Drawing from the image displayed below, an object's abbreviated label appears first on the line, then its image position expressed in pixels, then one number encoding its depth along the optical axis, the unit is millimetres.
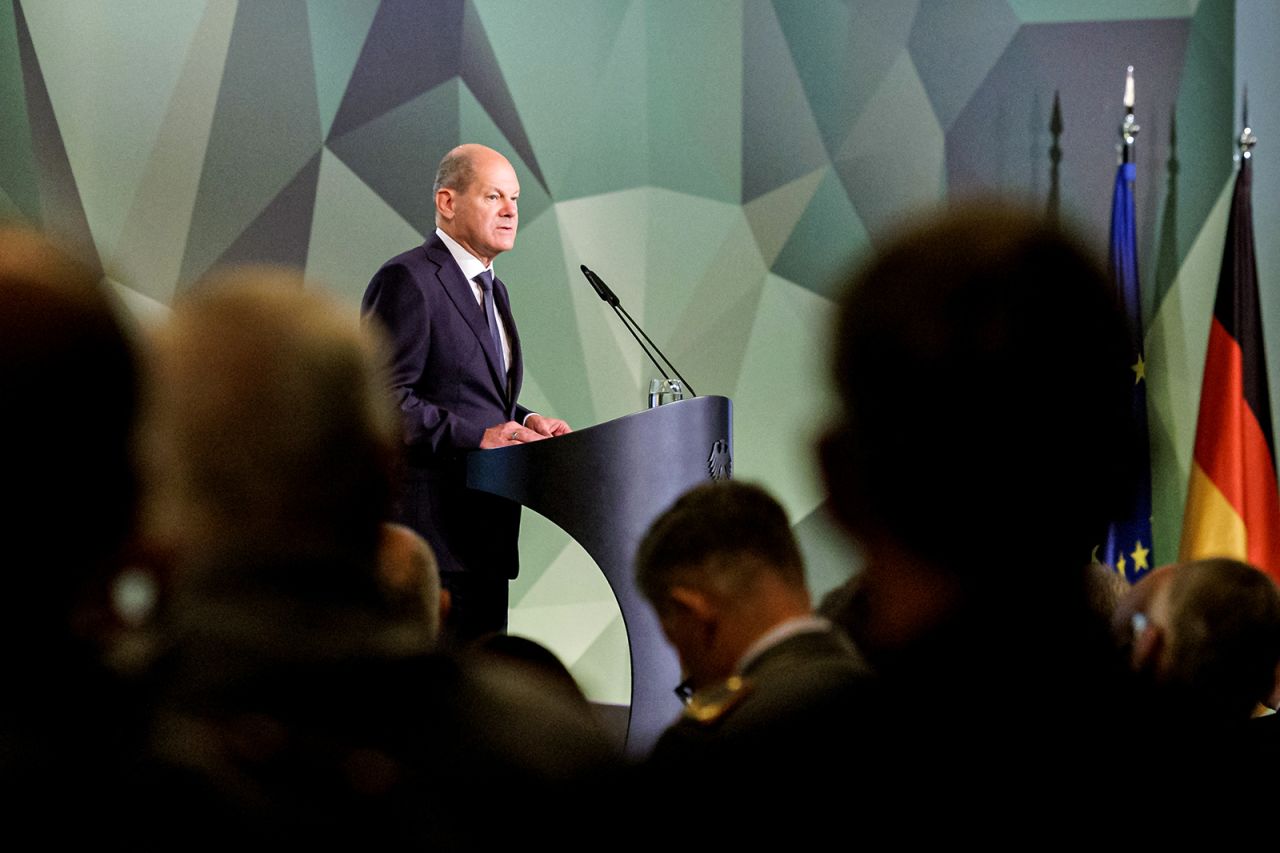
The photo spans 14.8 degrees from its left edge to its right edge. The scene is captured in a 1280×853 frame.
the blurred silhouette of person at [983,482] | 3400
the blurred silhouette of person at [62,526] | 3200
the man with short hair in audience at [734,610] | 4974
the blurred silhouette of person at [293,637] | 3194
